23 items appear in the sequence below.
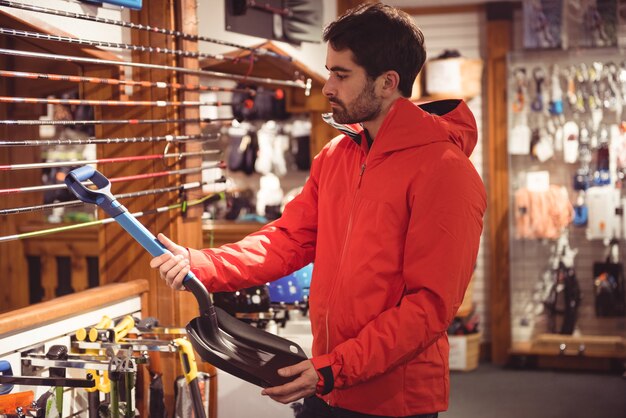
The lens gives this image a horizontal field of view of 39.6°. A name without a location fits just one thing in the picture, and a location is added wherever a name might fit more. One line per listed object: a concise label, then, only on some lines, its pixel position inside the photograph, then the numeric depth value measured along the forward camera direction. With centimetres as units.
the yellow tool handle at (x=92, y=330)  291
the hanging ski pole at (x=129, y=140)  276
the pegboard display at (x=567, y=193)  719
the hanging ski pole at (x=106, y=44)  275
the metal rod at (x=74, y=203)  270
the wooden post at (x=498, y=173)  761
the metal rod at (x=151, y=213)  266
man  213
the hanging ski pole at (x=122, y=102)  274
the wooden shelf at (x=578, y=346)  716
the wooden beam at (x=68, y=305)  276
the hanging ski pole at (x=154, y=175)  271
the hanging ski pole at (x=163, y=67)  271
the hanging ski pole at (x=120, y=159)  272
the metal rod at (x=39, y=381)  235
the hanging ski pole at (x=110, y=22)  267
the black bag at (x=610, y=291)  718
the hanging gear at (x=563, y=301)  728
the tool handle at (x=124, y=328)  292
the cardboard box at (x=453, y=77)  729
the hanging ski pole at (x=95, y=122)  275
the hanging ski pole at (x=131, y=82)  273
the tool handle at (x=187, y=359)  262
